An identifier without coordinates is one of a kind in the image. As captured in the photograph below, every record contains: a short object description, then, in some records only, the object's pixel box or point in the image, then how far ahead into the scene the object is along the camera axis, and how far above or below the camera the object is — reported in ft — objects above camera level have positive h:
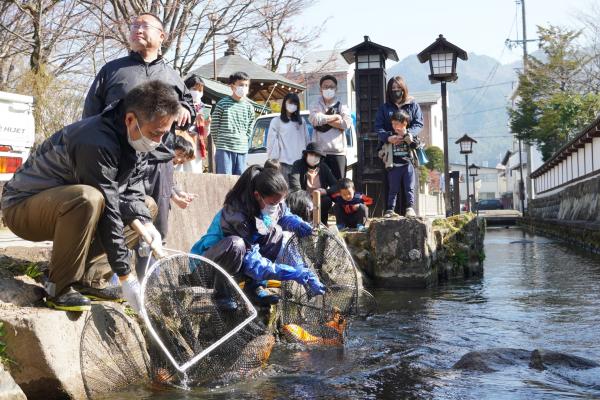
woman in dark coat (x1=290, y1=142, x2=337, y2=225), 28.30 +1.90
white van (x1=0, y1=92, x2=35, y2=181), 29.40 +4.11
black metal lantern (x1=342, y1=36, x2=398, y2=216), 45.75 +7.53
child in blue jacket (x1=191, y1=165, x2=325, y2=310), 16.25 -0.33
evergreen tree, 109.81 +21.30
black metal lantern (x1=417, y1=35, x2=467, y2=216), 44.04 +9.65
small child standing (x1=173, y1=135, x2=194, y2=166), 20.12 +2.07
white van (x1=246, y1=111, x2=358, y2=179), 46.65 +5.37
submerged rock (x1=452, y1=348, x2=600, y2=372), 15.15 -3.05
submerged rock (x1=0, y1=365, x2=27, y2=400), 10.85 -2.43
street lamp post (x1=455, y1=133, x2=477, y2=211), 95.04 +9.79
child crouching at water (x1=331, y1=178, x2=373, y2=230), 30.27 +0.38
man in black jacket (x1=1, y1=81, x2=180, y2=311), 12.28 +0.64
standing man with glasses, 16.15 +3.25
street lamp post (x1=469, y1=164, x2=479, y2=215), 135.32 +8.86
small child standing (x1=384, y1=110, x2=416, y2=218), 28.86 +2.09
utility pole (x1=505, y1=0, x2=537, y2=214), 158.20 +15.01
